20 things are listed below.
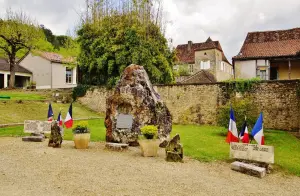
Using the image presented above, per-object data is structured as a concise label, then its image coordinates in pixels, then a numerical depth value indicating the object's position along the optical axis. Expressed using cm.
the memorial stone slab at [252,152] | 825
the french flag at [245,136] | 916
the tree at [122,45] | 2347
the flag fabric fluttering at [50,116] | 1266
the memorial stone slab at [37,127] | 1204
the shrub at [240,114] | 1499
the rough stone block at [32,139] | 1165
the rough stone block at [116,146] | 1020
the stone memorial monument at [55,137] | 1037
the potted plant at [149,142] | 936
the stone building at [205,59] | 4497
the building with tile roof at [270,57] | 2328
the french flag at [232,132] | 933
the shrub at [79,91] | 2483
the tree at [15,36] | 2956
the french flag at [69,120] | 1173
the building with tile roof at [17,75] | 3359
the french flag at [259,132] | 870
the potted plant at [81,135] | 1034
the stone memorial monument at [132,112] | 1129
